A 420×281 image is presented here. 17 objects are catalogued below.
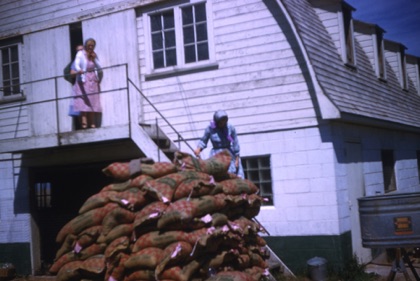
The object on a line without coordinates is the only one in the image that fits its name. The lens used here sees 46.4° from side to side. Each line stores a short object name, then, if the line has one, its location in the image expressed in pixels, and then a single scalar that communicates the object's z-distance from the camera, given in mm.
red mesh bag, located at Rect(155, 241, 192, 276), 5652
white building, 8742
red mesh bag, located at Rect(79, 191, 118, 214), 6500
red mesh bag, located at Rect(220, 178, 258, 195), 6863
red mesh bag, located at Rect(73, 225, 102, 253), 6348
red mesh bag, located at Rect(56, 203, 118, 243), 6402
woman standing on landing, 9930
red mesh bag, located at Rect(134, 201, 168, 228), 5934
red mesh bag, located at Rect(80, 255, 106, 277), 6113
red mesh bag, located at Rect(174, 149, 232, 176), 6781
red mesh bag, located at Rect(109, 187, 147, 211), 6195
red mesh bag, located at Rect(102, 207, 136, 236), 6191
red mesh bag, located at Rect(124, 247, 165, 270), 5770
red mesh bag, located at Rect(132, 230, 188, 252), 5855
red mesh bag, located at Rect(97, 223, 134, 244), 6156
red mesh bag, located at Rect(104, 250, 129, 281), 6027
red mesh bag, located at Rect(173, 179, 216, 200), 6207
